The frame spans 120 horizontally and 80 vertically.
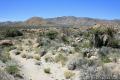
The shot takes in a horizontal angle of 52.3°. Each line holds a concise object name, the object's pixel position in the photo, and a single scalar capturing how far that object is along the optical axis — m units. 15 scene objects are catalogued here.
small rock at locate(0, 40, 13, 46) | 12.94
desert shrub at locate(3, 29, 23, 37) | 16.87
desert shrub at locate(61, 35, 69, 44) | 12.91
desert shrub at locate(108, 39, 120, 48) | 10.41
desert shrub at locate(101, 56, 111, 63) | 7.32
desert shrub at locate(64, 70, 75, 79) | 6.52
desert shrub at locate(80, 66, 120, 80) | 5.54
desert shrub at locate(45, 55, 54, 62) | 8.72
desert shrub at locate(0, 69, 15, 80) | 4.93
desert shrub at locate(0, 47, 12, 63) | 7.94
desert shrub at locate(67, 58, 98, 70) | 7.13
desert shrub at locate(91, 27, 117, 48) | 10.59
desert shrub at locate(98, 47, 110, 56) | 8.40
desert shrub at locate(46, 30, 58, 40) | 14.58
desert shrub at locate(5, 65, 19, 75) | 6.28
